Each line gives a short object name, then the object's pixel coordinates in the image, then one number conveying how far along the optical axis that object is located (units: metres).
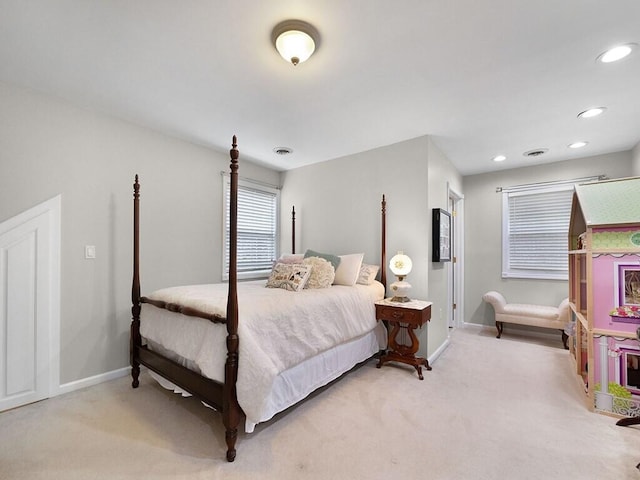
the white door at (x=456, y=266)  4.75
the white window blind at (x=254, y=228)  4.04
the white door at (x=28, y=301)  2.22
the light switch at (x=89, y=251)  2.65
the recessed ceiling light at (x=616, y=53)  1.85
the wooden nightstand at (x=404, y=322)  2.83
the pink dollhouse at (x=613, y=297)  2.14
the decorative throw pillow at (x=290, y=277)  2.65
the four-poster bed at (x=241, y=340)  1.74
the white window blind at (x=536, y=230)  4.09
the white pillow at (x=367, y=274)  3.32
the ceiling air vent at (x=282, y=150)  3.69
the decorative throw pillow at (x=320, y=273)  2.83
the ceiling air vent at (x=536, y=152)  3.67
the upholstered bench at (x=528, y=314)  3.68
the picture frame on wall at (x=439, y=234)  3.29
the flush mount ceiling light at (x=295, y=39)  1.68
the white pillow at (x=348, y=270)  3.24
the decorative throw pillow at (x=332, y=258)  3.33
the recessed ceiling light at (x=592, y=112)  2.65
